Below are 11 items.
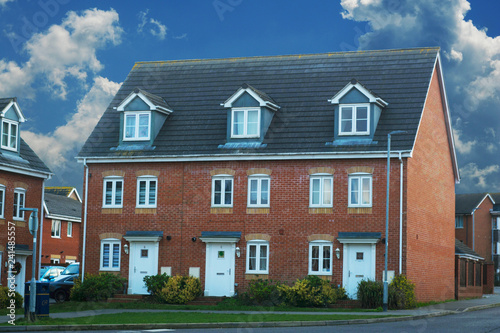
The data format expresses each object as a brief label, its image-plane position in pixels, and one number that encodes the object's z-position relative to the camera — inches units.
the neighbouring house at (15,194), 1364.4
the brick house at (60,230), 2421.3
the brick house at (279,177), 1315.2
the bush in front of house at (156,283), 1338.6
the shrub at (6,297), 1225.4
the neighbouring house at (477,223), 3376.0
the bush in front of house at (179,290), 1316.4
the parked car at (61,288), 1545.3
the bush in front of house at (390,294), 1225.4
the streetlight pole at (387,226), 1186.0
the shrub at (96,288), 1352.1
